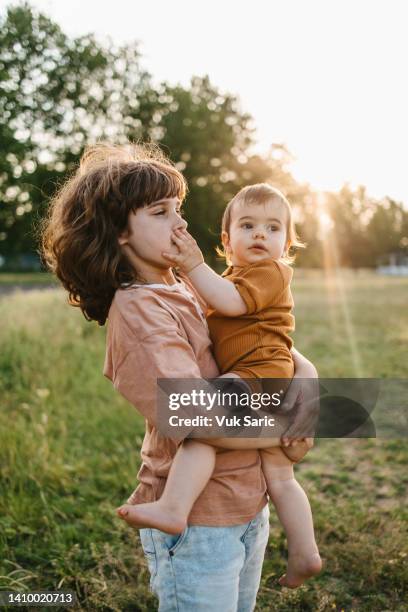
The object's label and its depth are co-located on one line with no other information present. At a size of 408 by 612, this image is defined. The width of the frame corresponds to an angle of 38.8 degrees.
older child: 1.56
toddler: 1.58
